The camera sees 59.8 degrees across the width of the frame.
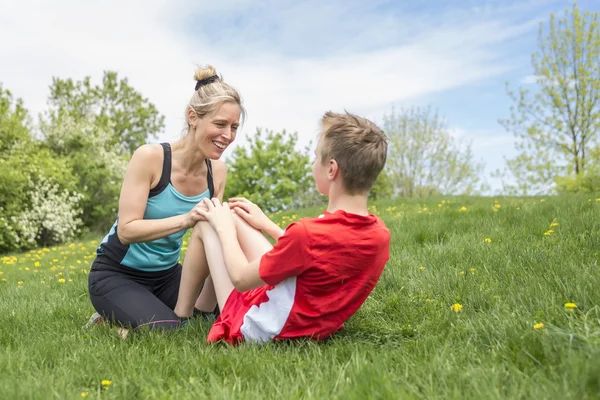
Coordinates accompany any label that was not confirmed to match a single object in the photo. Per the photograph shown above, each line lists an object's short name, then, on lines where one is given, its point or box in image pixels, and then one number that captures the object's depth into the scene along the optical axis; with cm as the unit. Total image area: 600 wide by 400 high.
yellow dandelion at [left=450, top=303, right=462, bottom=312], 321
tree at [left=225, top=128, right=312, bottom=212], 3180
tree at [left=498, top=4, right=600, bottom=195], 2044
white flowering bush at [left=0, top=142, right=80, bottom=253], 2017
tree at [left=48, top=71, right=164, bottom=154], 3888
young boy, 274
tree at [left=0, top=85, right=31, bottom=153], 2198
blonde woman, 380
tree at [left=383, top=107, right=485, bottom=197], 2956
